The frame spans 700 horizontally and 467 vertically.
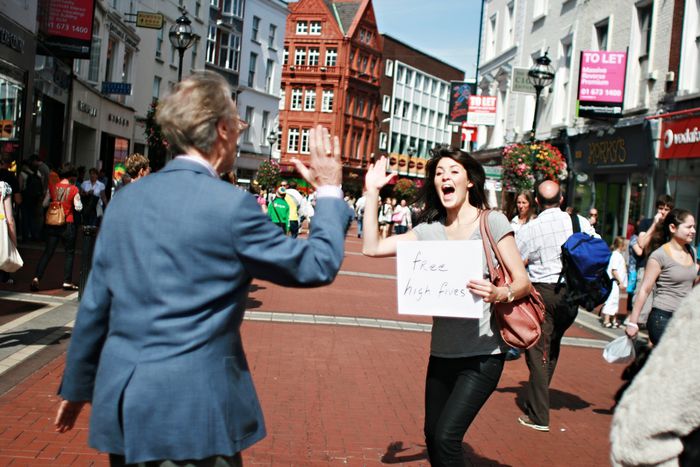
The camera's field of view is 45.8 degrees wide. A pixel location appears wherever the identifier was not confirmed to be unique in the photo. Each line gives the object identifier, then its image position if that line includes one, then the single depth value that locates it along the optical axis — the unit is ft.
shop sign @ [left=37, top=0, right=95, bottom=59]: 68.44
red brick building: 236.22
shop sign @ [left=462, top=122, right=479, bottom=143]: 122.52
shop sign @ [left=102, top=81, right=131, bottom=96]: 94.63
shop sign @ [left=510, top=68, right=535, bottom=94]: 75.20
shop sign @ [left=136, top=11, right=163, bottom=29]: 87.15
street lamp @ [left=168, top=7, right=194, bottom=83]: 51.56
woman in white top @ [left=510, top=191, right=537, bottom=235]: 27.27
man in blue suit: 7.93
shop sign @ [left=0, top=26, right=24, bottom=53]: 55.98
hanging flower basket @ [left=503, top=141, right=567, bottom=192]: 60.13
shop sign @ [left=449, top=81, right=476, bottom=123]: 122.01
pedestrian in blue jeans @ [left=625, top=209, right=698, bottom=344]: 22.21
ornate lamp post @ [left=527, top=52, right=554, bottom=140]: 58.49
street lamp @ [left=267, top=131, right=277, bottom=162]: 150.51
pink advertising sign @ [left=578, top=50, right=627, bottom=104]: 68.90
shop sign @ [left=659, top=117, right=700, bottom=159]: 56.90
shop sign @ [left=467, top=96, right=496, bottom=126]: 98.74
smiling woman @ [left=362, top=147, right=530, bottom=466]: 12.96
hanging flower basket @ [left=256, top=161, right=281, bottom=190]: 156.56
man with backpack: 22.57
